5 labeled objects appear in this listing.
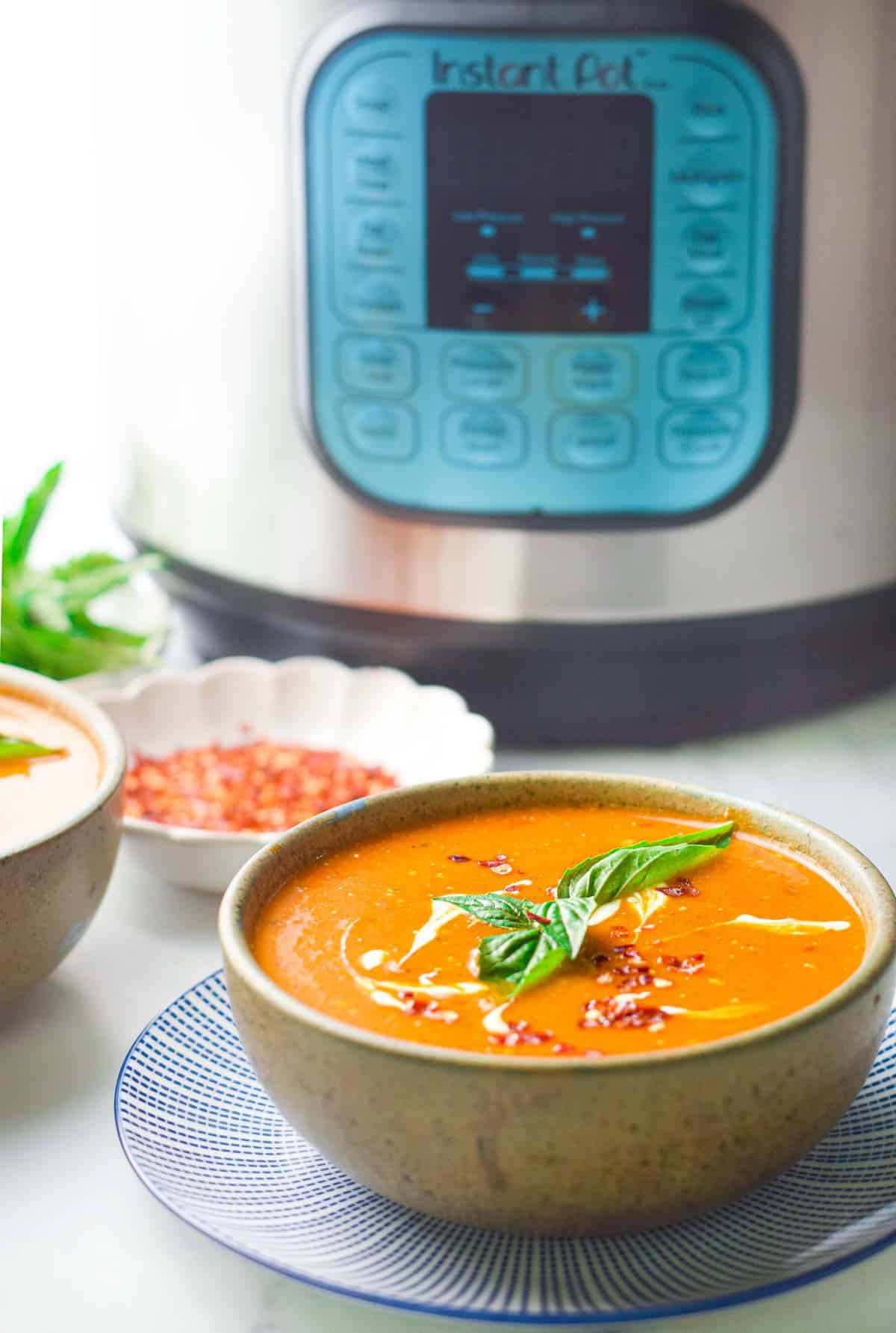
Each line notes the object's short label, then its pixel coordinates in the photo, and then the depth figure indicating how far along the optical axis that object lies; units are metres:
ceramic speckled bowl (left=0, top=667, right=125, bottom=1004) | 0.69
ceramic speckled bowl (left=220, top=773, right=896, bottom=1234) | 0.61
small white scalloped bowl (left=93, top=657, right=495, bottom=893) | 0.85
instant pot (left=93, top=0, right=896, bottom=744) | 0.80
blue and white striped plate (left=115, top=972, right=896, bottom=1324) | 0.61
